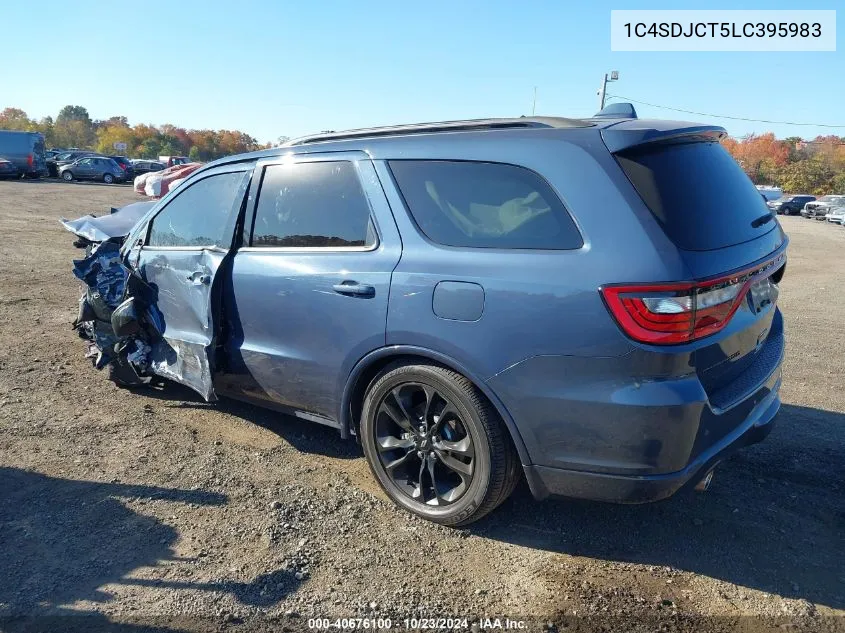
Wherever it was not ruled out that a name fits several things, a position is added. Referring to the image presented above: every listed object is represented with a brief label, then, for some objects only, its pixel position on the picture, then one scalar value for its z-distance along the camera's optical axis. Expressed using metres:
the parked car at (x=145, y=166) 39.47
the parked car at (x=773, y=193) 41.46
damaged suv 2.62
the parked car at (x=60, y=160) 36.09
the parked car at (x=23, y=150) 31.77
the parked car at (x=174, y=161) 37.91
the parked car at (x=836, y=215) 33.69
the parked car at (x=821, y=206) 37.25
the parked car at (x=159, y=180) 25.46
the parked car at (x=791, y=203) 43.78
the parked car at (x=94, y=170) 35.72
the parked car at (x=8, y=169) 31.46
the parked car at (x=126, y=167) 37.34
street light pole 33.16
